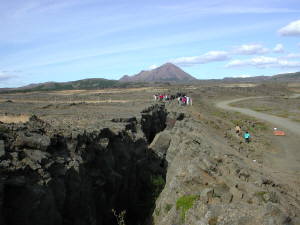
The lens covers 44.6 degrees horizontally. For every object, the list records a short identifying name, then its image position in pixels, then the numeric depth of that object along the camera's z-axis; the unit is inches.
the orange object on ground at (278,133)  1827.0
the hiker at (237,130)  1668.3
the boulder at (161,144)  915.8
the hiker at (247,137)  1519.4
